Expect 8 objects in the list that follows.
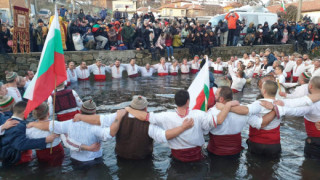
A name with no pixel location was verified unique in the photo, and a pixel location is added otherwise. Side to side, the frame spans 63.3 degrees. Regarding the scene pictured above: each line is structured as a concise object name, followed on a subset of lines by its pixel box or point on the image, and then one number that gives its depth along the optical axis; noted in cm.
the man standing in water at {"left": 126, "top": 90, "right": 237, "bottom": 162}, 372
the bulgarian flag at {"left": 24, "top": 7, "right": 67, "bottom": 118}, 376
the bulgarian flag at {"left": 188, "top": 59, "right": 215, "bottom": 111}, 455
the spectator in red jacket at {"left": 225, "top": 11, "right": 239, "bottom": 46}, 1764
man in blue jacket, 383
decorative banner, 1189
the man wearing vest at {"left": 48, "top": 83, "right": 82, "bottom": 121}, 525
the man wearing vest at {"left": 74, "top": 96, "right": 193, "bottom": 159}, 376
